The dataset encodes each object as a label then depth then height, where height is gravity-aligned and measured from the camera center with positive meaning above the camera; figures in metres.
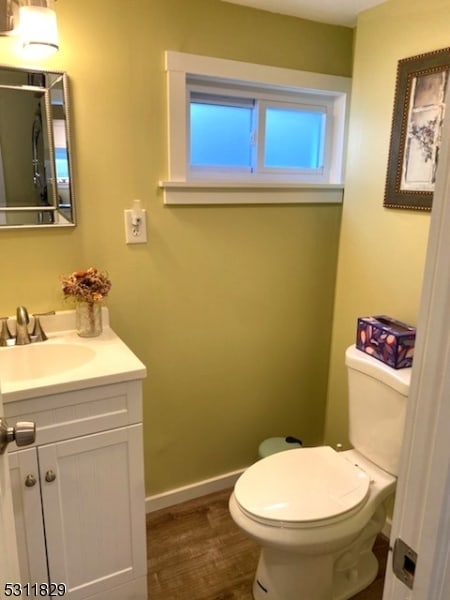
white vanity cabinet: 1.31 -0.90
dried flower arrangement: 1.61 -0.33
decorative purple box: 1.58 -0.50
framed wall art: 1.61 +0.26
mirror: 1.51 +0.14
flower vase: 1.66 -0.45
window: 1.77 +0.30
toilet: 1.41 -0.97
